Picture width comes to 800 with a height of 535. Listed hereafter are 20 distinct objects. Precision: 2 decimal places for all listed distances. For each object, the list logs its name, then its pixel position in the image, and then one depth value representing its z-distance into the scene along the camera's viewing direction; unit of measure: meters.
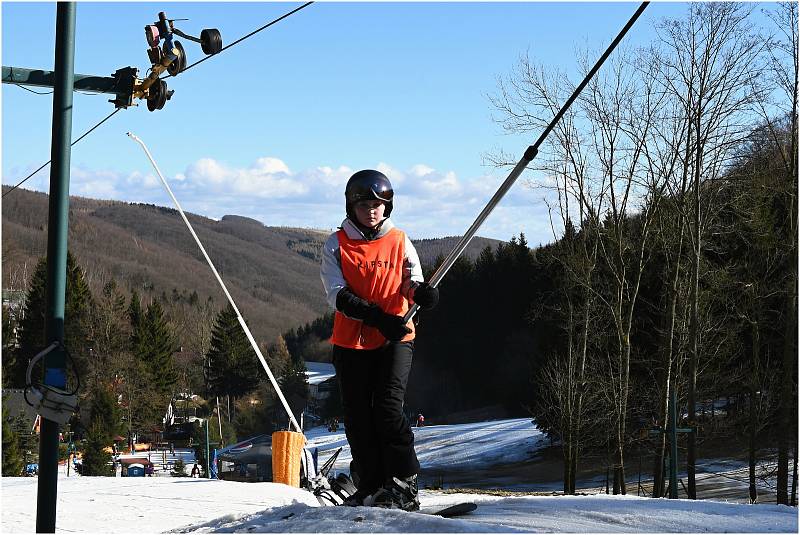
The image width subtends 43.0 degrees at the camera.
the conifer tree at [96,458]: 42.88
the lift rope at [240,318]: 9.10
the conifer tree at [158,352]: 64.94
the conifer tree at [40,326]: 63.75
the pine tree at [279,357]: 90.82
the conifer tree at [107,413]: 51.55
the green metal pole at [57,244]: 5.73
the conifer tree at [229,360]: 73.94
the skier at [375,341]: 6.07
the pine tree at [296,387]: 81.38
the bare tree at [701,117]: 22.75
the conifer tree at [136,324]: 65.00
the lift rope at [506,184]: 4.82
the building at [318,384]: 87.56
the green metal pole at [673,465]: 16.23
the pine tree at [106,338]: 63.69
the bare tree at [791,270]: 21.73
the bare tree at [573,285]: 27.22
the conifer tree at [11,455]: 33.88
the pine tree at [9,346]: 61.59
